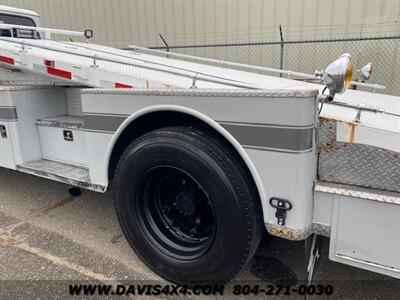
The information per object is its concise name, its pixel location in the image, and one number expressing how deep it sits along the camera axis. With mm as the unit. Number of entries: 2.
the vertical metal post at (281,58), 6648
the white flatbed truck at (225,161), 1971
